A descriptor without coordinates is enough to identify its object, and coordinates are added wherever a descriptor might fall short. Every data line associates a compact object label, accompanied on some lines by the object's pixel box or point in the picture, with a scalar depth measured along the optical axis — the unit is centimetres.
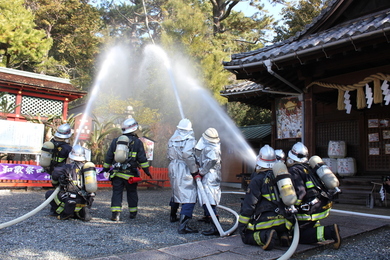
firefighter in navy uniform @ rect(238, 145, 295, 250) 395
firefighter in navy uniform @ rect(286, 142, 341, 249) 415
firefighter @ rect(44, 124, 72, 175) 611
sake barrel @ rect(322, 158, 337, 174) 814
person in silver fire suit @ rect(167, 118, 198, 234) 511
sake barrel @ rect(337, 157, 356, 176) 792
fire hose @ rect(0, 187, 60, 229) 471
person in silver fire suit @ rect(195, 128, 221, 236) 542
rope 632
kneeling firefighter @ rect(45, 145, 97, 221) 569
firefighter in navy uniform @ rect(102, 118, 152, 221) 581
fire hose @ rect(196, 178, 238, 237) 470
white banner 1158
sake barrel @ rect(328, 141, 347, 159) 799
